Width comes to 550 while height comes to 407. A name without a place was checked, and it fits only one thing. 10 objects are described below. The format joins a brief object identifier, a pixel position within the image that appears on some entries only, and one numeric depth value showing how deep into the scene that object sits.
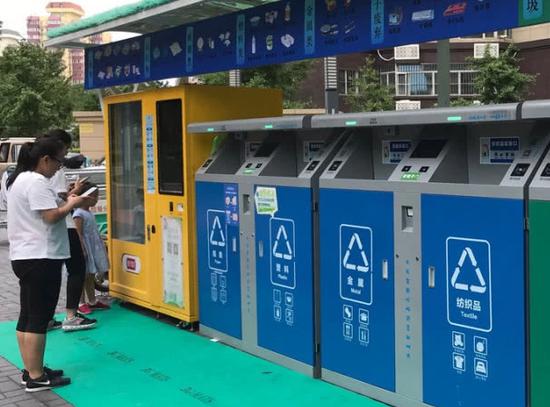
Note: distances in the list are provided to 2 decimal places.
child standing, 6.61
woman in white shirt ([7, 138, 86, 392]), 4.74
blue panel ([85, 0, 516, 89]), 4.14
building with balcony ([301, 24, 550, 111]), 36.38
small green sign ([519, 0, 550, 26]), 3.64
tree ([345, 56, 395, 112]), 32.44
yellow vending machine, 6.06
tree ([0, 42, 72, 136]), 28.95
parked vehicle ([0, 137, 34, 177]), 19.50
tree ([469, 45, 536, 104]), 25.94
